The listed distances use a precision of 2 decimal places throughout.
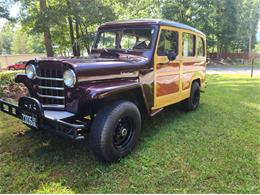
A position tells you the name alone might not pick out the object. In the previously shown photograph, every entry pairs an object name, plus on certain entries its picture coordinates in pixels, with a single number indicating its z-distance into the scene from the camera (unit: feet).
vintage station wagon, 9.83
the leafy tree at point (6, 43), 231.61
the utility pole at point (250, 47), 106.67
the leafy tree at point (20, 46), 199.72
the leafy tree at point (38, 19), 31.63
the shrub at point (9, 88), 24.11
